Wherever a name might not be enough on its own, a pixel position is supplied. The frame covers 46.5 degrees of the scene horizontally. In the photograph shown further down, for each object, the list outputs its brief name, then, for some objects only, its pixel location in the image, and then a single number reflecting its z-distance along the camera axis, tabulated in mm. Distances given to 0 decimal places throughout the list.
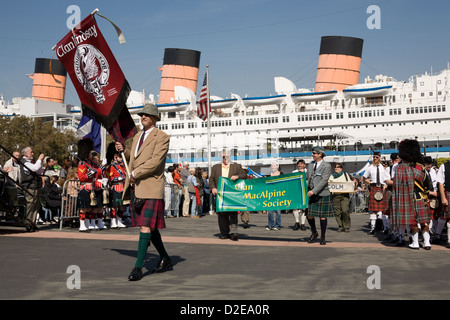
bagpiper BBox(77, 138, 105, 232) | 12102
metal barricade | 12750
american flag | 31531
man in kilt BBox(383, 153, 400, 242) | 11256
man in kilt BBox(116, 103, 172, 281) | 6453
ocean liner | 55719
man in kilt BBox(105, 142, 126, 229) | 12750
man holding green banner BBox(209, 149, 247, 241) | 10867
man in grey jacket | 10070
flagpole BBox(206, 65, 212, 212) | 31188
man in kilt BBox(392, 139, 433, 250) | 9188
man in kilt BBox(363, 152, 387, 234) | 12531
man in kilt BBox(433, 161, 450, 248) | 9266
